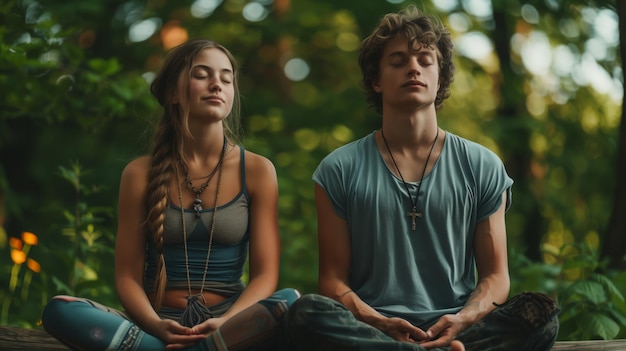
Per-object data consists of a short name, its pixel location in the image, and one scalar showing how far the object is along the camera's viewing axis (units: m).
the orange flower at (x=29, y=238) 4.45
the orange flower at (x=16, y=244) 4.61
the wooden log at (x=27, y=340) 3.77
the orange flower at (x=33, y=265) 4.55
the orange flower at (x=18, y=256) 4.52
